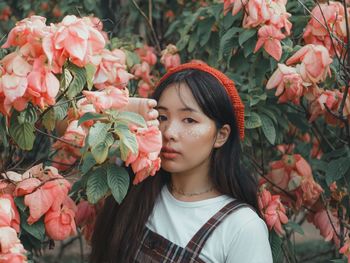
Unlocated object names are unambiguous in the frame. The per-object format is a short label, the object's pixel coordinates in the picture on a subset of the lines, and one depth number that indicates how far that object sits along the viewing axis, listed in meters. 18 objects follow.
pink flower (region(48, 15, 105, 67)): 1.79
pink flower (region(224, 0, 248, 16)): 2.44
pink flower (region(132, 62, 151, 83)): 3.03
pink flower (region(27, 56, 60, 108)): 1.78
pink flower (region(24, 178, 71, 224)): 1.98
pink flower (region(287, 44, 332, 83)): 2.32
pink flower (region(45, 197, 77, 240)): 2.02
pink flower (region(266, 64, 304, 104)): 2.32
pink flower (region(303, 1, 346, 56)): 2.46
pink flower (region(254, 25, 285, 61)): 2.36
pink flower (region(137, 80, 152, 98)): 3.00
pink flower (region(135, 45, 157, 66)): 3.18
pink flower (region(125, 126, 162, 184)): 1.81
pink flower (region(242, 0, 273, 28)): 2.37
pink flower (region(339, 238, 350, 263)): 2.14
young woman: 2.14
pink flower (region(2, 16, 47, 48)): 1.82
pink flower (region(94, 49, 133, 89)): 2.29
